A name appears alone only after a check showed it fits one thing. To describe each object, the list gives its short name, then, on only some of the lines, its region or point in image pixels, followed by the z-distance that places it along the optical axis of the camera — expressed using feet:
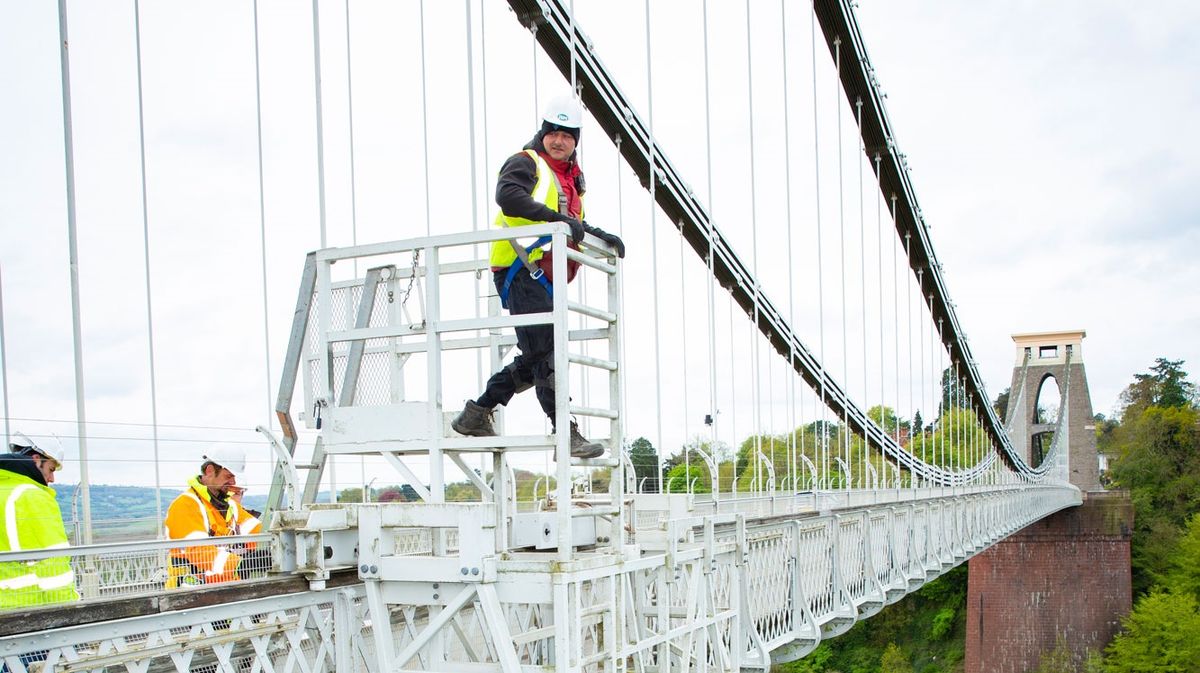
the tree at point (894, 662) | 134.21
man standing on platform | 14.57
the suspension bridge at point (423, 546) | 11.93
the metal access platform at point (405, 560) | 11.71
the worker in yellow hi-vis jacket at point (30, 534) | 11.08
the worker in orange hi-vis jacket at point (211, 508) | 15.33
